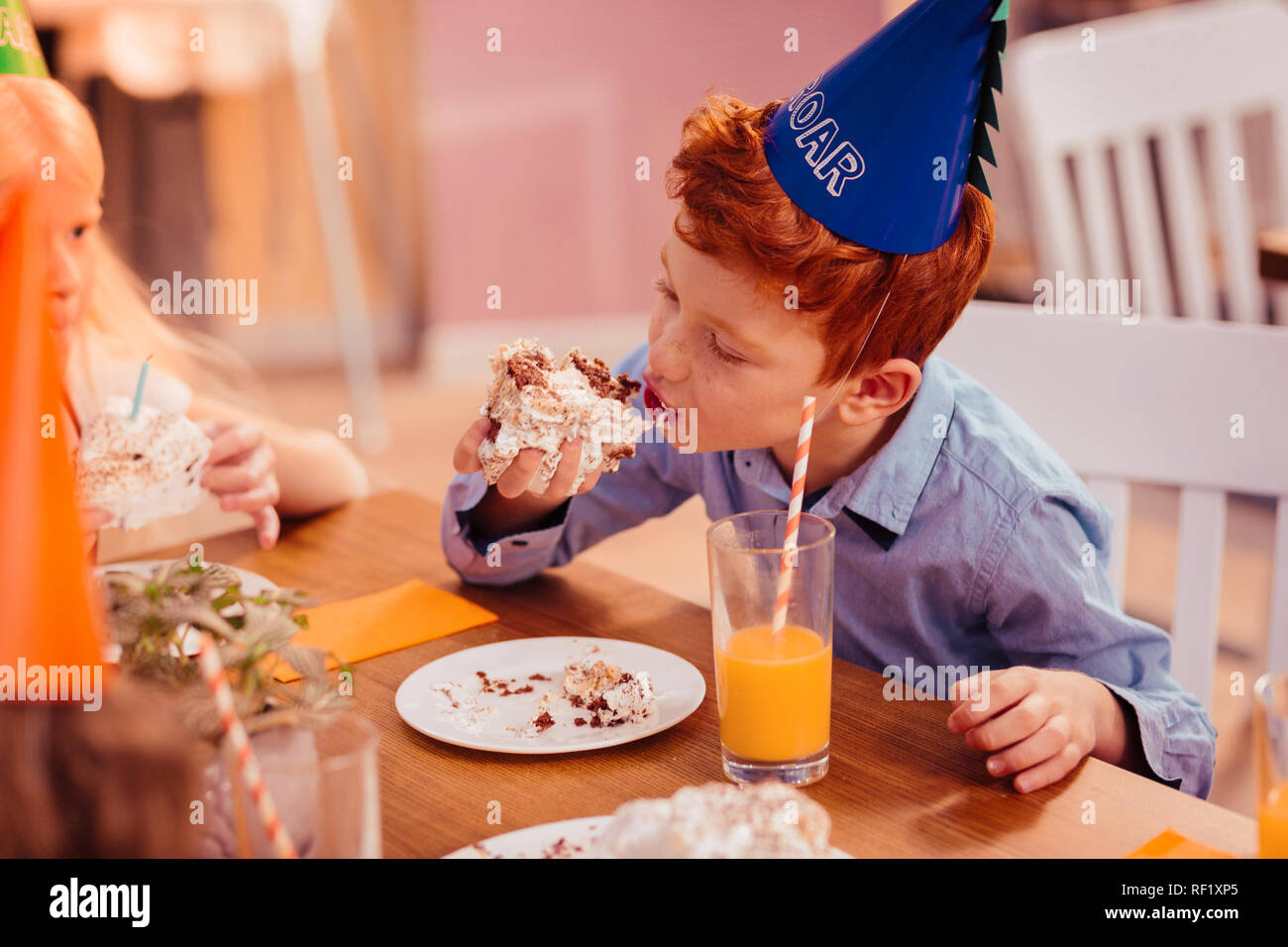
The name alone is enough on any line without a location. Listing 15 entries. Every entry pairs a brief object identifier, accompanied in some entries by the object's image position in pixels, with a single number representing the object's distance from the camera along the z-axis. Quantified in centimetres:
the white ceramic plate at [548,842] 76
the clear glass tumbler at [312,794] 65
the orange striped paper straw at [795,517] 86
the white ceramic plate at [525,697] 92
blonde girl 117
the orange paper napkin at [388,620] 110
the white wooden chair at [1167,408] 125
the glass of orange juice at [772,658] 87
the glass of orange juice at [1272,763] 69
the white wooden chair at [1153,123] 247
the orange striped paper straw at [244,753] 63
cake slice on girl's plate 110
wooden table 80
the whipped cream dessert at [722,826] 62
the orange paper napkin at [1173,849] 76
